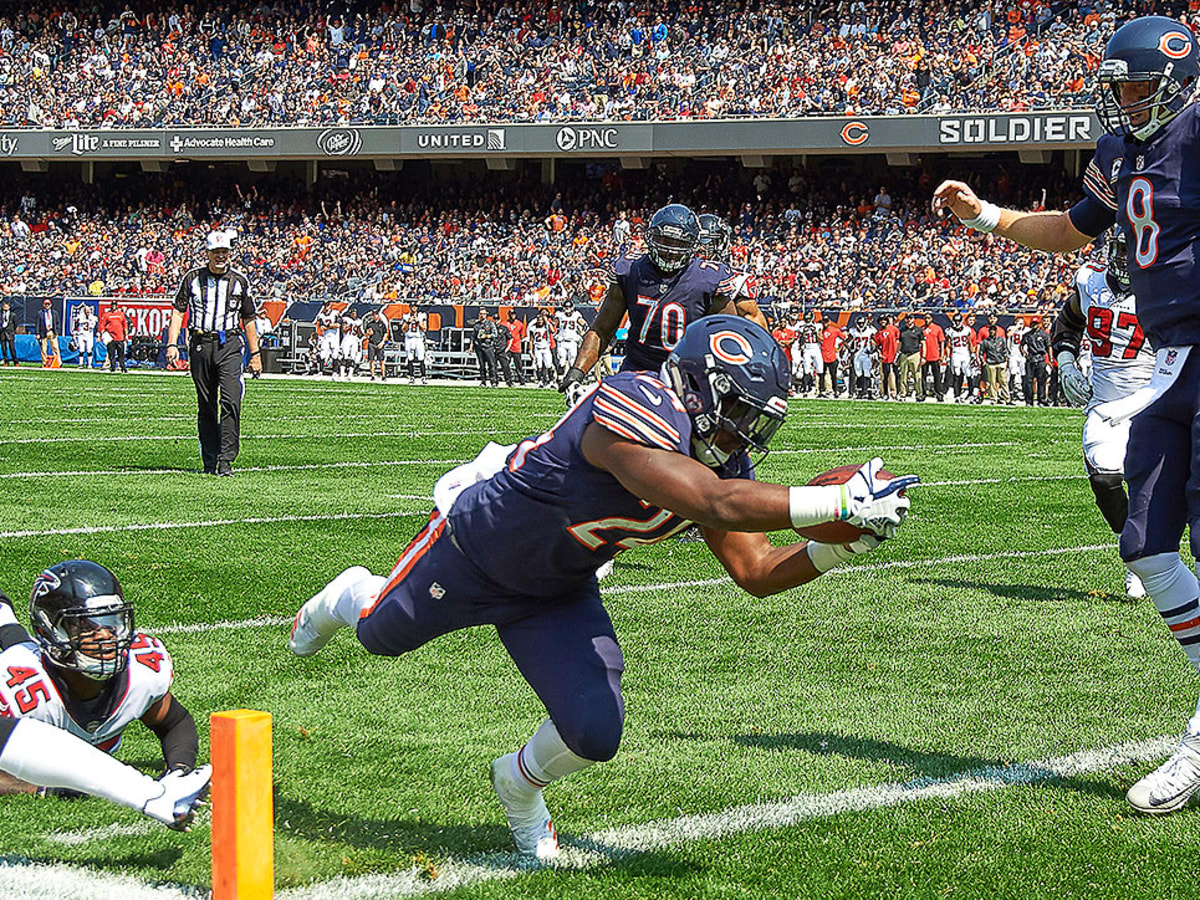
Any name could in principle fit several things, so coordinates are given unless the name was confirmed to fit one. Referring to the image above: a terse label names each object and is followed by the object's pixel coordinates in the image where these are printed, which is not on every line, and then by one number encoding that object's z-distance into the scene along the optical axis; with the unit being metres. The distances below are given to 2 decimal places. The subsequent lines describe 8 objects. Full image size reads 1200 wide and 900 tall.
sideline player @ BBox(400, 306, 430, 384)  63.41
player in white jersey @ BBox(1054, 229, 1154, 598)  13.01
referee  21.94
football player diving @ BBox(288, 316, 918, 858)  6.23
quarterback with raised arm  8.00
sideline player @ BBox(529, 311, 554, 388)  59.91
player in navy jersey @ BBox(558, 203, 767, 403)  14.92
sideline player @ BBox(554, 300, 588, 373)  60.34
